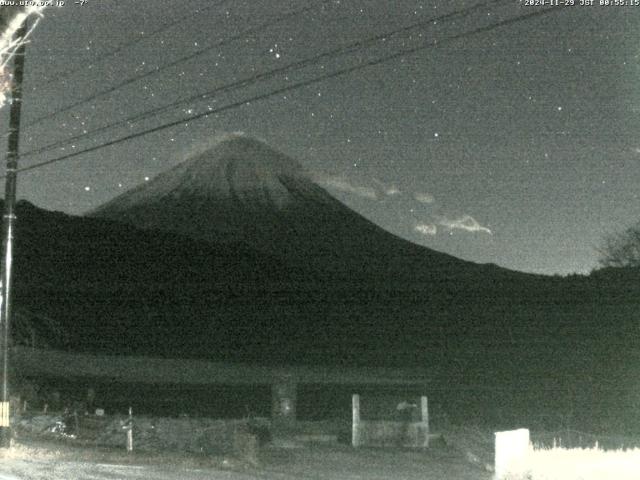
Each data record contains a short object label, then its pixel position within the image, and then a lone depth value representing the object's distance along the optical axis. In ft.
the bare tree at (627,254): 204.64
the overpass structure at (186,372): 120.37
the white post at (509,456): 47.73
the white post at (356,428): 74.39
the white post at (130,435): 62.62
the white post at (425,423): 75.20
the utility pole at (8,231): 59.41
